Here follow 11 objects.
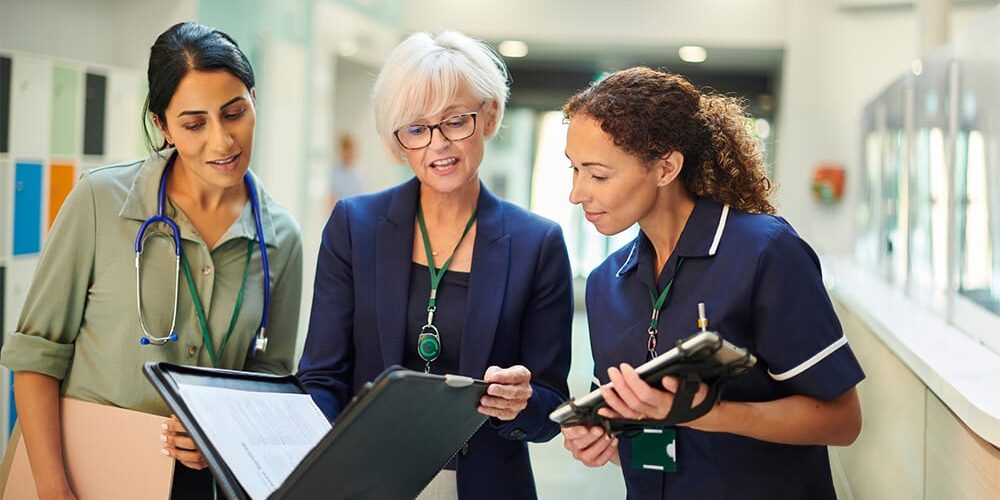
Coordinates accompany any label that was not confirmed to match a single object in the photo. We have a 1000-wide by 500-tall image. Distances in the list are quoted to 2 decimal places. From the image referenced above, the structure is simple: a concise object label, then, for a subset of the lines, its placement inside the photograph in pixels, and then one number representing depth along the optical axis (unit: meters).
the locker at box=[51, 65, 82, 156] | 4.88
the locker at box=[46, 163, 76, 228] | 4.80
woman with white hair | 2.33
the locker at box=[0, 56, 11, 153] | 4.49
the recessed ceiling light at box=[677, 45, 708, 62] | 10.85
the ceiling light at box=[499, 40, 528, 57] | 11.28
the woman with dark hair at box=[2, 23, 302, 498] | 2.24
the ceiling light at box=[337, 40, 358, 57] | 9.44
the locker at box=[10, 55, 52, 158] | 4.55
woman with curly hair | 1.94
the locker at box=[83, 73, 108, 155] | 5.22
